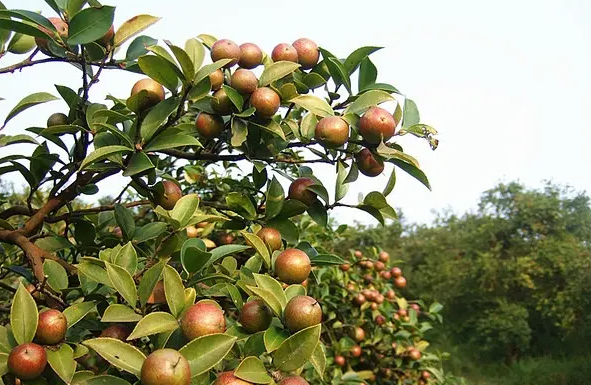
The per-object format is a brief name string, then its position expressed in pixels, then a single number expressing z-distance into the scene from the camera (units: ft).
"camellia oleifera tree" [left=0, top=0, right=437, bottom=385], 2.43
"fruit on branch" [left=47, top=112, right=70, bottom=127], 3.74
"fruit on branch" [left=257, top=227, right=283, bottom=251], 3.43
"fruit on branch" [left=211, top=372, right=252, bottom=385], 2.25
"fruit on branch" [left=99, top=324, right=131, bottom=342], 2.64
